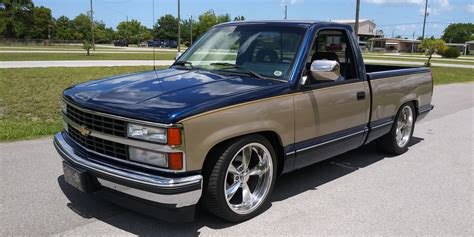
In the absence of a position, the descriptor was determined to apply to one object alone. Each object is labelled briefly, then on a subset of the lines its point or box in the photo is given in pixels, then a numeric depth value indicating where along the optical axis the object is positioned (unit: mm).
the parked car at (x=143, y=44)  90438
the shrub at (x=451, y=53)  53931
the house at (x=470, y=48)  97062
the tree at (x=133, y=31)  96244
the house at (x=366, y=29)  85062
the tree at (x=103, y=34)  88494
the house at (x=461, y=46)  101119
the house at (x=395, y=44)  108669
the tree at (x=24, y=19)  80125
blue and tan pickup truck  3164
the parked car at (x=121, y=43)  80750
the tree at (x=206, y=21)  77062
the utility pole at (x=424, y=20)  64875
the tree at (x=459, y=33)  125962
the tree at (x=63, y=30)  87812
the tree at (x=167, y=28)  98919
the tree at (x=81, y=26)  83562
